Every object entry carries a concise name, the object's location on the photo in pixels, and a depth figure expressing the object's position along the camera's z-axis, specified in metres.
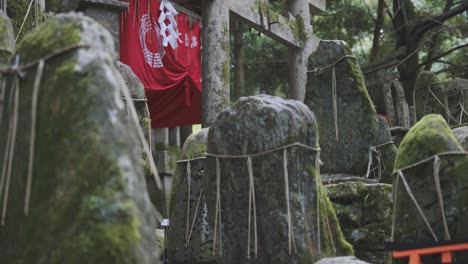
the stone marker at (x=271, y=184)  4.08
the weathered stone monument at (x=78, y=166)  2.10
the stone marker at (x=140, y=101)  6.43
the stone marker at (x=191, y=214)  5.64
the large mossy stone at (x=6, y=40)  3.50
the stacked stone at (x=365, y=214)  5.39
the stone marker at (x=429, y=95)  9.73
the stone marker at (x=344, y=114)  6.41
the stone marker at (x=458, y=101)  9.41
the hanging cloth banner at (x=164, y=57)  9.41
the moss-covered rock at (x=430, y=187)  3.80
